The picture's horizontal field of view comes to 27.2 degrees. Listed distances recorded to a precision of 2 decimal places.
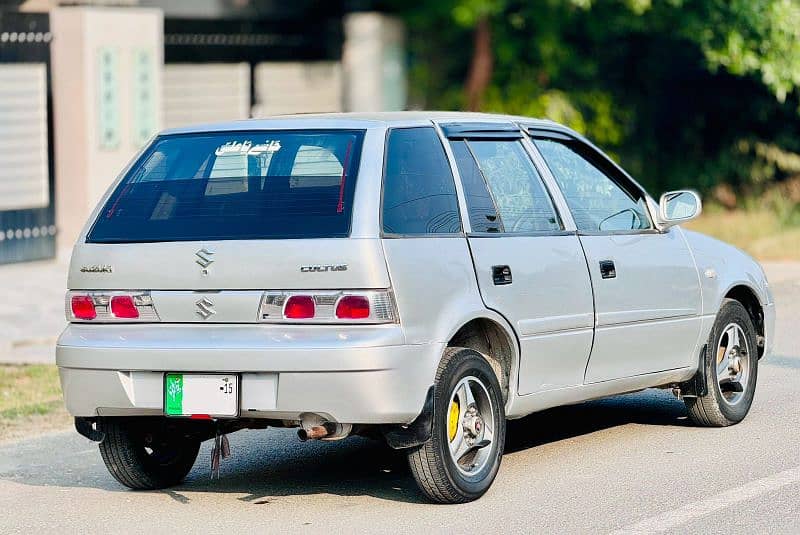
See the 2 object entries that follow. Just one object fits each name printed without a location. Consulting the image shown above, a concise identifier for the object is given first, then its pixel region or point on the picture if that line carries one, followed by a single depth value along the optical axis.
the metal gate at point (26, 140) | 17.67
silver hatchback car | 6.63
